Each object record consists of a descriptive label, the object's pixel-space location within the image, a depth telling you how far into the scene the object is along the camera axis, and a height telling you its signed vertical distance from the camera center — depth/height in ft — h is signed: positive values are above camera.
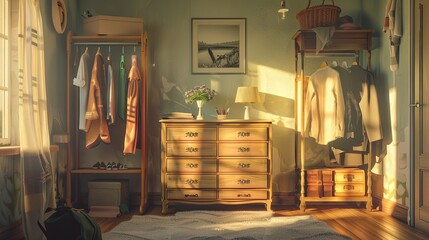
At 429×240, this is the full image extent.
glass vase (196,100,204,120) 16.28 +0.44
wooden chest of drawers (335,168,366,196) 15.90 -2.27
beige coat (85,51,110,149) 15.35 +0.28
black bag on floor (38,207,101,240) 9.41 -2.25
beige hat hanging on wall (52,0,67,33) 14.92 +3.43
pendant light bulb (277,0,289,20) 15.75 +3.94
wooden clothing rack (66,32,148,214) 15.62 -0.03
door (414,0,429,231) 12.62 +0.11
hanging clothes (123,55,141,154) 15.61 +0.18
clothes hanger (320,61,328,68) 16.51 +1.94
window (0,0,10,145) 12.14 +1.25
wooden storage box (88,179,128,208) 15.37 -2.53
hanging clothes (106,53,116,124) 15.49 +0.65
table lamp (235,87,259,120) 16.21 +0.78
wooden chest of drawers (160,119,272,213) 15.23 -1.47
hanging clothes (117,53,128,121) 15.81 +0.91
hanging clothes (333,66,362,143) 15.75 +0.38
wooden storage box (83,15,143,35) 15.97 +3.28
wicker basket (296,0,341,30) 15.46 +3.48
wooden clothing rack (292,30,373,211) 15.81 +2.46
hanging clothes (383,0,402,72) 14.19 +2.84
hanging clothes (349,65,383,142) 15.42 +0.51
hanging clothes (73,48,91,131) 15.37 +1.13
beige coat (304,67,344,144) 15.61 +0.38
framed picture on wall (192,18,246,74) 17.43 +2.79
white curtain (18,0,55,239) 11.18 -0.13
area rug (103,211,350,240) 11.48 -3.00
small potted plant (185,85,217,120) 16.36 +0.83
